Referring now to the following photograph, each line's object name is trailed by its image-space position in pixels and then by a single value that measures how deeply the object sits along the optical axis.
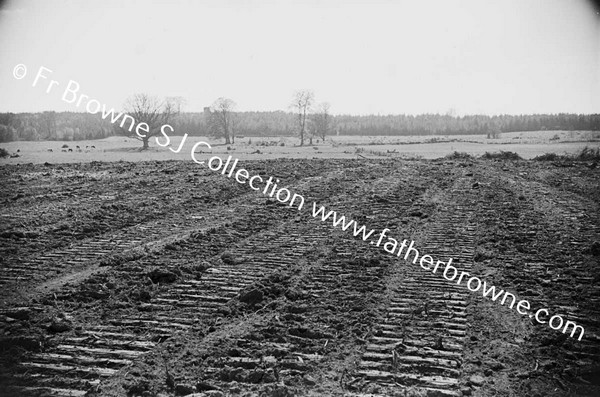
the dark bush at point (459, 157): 28.52
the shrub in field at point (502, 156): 29.28
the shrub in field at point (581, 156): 26.70
